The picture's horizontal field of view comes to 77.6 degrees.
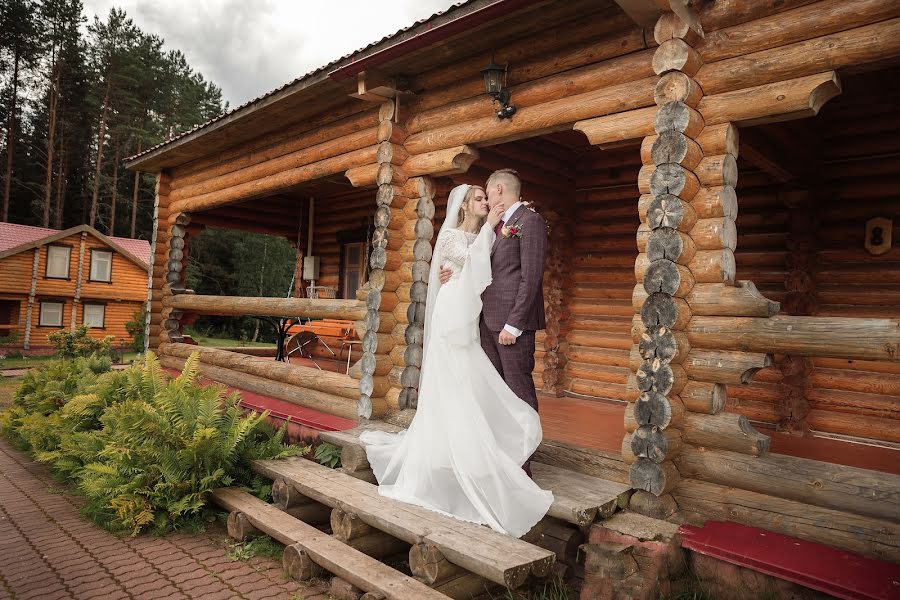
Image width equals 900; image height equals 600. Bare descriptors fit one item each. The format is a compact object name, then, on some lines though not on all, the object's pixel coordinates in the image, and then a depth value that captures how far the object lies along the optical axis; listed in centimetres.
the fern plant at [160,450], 505
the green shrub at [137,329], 2508
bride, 381
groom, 409
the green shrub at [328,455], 569
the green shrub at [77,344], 1411
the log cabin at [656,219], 364
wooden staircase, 335
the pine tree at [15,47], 2830
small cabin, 2448
